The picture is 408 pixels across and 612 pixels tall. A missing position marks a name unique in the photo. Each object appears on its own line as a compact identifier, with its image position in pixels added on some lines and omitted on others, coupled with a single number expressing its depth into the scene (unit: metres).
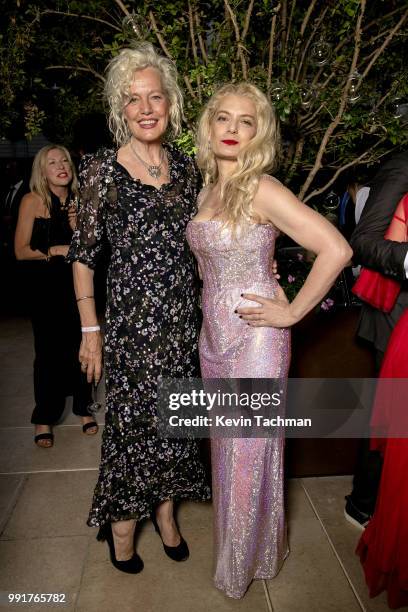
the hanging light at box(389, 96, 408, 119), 2.81
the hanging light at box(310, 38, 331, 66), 2.73
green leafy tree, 2.74
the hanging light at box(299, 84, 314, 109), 2.76
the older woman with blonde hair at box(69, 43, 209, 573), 1.99
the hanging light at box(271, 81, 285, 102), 2.54
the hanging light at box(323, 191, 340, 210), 3.42
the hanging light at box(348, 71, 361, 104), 2.70
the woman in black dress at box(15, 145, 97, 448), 3.29
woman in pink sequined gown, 1.80
